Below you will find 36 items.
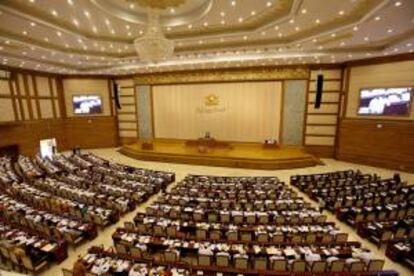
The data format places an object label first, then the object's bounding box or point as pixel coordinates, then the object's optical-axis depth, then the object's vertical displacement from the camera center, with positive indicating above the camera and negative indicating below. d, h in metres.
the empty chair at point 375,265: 5.66 -3.86
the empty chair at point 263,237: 7.02 -3.91
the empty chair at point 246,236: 7.18 -3.99
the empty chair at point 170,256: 6.17 -3.92
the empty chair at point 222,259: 5.93 -3.86
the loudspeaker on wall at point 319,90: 15.31 +0.94
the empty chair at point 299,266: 5.72 -3.90
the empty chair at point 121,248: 6.49 -3.94
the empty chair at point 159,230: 7.52 -3.98
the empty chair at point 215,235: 7.19 -3.95
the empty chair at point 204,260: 6.00 -3.93
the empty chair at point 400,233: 7.50 -4.08
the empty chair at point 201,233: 7.28 -3.95
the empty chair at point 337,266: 5.66 -3.86
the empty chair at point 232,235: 7.17 -3.94
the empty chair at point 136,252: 6.33 -3.94
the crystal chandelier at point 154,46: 8.11 +2.05
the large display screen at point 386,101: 14.53 +0.19
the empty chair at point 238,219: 8.35 -4.03
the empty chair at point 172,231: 7.42 -3.96
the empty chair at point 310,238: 7.02 -3.95
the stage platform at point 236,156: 16.28 -3.75
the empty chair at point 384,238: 7.45 -4.22
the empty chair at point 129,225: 7.80 -3.95
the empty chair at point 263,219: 8.22 -3.98
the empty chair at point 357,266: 5.67 -3.89
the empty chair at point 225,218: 8.47 -4.04
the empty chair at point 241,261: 5.84 -3.87
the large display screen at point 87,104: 22.70 +0.10
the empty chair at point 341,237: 6.88 -3.84
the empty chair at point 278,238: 6.92 -3.89
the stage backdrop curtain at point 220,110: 19.97 -0.50
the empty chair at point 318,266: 5.64 -3.85
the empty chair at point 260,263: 5.88 -3.94
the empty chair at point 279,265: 5.78 -3.92
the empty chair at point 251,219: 8.27 -3.99
